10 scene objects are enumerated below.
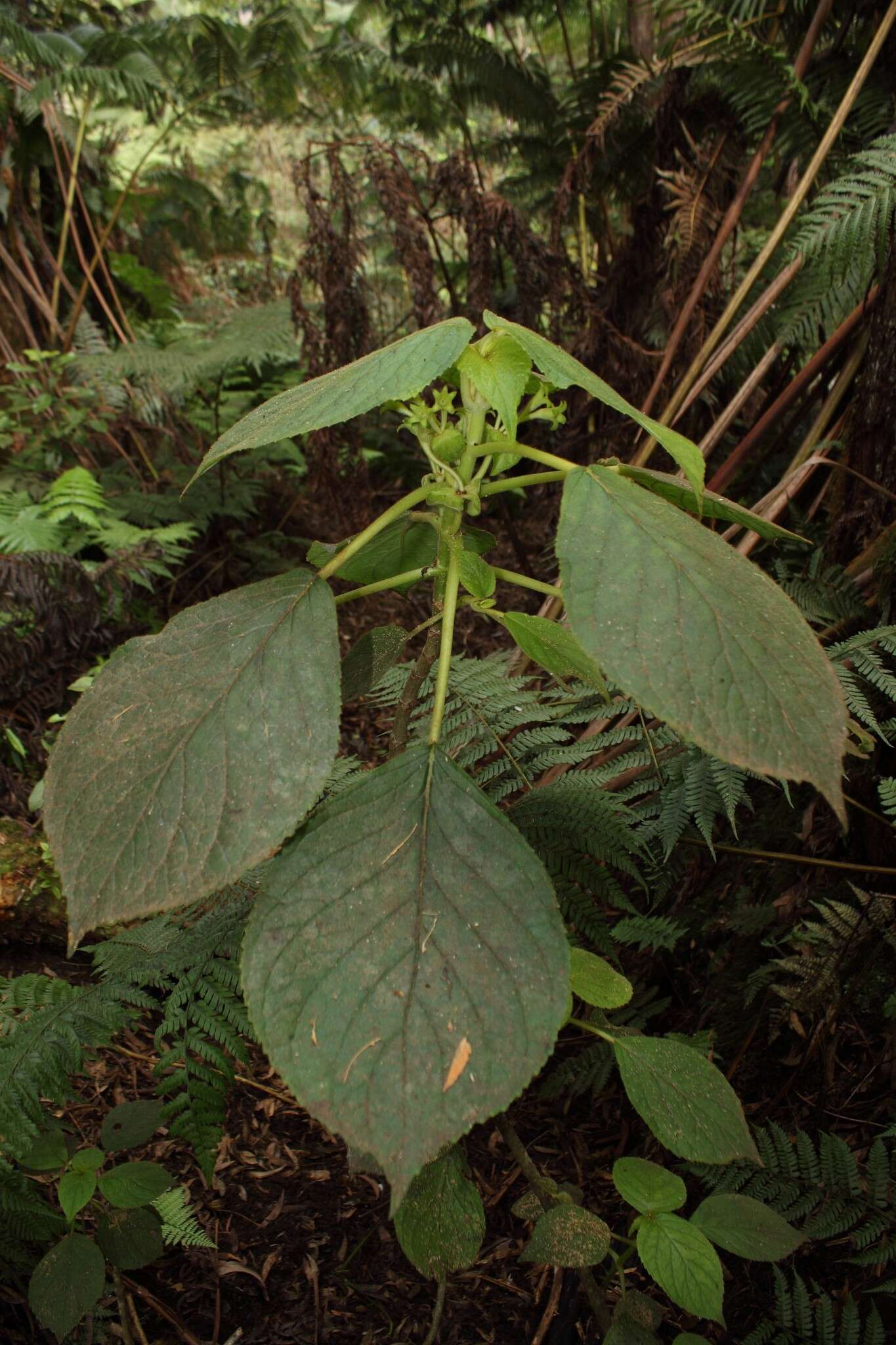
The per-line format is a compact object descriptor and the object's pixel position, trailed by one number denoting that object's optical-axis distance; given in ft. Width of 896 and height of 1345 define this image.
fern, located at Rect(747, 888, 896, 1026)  3.84
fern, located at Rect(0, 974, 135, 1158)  2.93
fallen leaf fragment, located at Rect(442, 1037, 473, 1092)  1.67
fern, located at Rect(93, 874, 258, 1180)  3.12
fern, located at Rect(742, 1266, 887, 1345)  3.00
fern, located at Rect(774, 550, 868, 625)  4.63
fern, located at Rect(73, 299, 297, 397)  10.85
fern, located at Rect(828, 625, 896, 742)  3.81
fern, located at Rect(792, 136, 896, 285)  5.22
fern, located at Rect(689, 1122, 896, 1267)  3.33
